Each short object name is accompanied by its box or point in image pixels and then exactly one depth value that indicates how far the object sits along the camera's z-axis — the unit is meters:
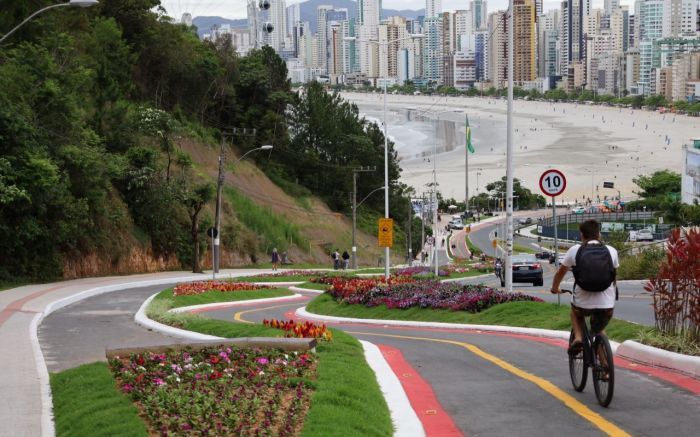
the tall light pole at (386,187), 34.55
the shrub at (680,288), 11.88
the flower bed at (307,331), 14.87
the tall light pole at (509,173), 22.42
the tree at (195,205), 49.33
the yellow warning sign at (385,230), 32.94
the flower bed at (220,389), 8.60
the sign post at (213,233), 44.78
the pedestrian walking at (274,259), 54.23
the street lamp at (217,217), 45.92
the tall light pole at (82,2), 15.07
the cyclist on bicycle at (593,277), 9.95
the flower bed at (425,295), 21.94
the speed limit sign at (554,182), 19.33
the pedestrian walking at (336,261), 58.12
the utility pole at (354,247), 60.58
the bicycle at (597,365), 9.58
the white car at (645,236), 85.00
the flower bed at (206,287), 32.00
